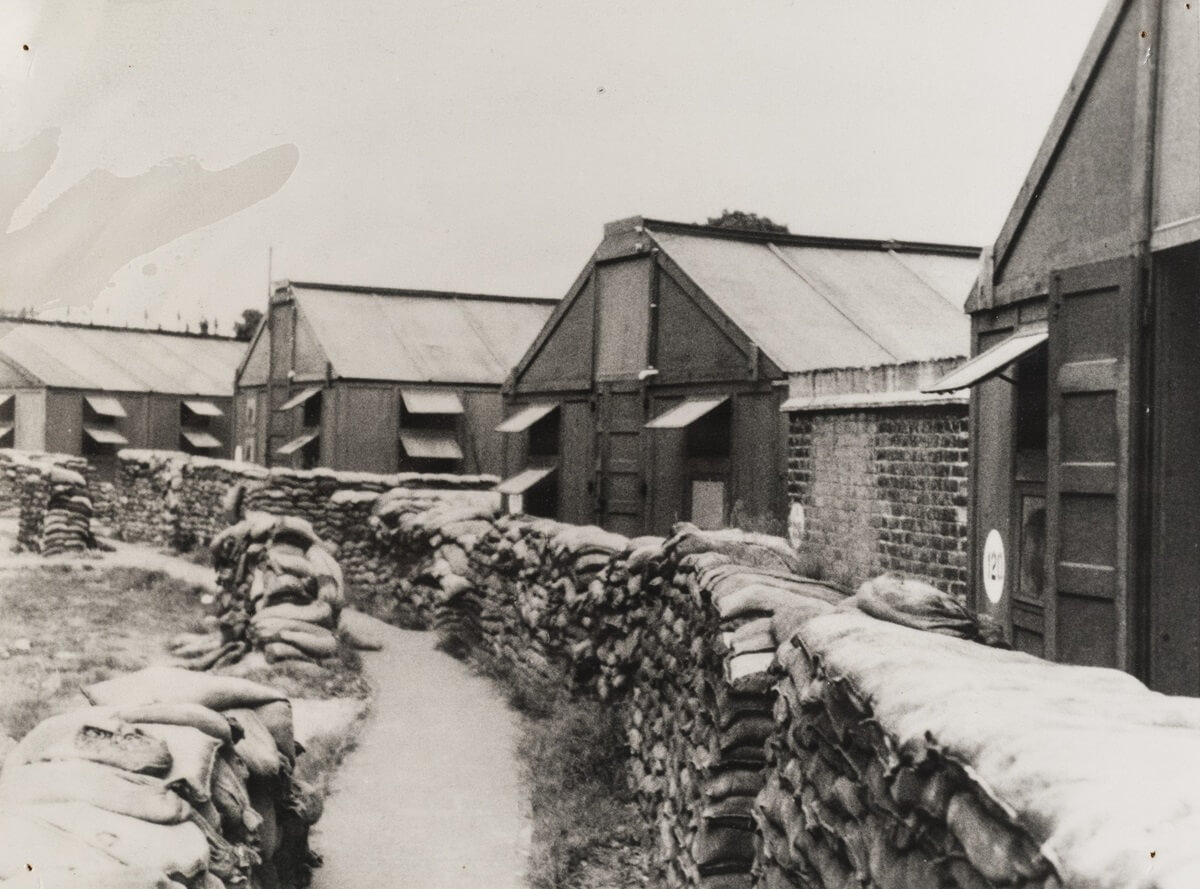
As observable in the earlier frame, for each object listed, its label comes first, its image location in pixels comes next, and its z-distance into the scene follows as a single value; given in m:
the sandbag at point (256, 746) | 6.63
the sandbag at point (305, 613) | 13.72
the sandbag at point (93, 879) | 3.81
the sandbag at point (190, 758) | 5.28
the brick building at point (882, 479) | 8.30
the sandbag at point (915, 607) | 4.69
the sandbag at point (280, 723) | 7.44
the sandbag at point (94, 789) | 4.68
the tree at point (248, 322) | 47.41
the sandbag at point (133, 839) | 4.31
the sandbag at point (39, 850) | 3.90
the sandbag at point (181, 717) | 5.94
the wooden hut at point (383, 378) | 22.83
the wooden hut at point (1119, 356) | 5.64
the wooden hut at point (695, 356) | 12.74
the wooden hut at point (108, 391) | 29.95
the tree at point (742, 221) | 29.53
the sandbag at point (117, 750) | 5.10
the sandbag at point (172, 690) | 6.54
